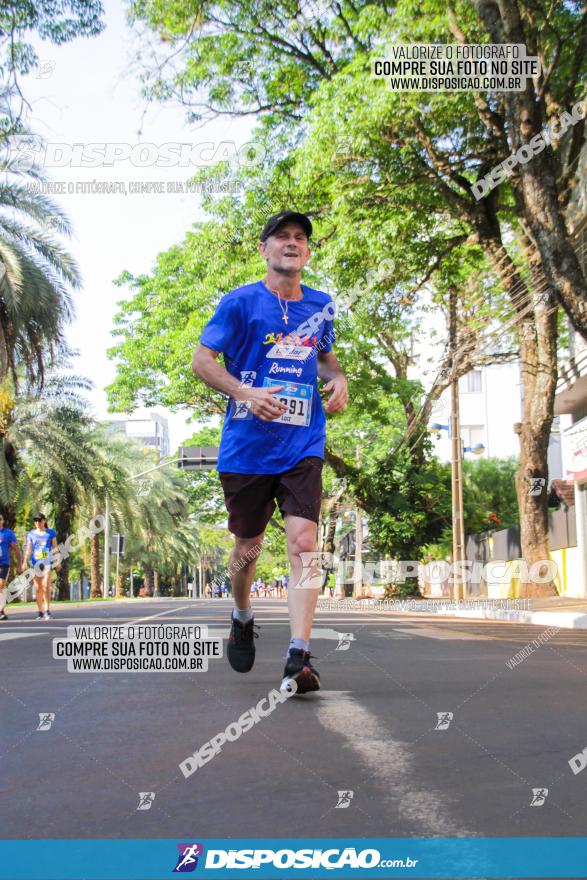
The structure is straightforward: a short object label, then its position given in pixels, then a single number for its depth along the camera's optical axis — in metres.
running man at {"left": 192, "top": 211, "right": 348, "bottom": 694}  4.73
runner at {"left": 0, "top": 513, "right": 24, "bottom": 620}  15.45
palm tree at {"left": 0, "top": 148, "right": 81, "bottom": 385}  22.25
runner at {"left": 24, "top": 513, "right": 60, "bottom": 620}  15.71
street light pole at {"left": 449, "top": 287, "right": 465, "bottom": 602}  23.97
